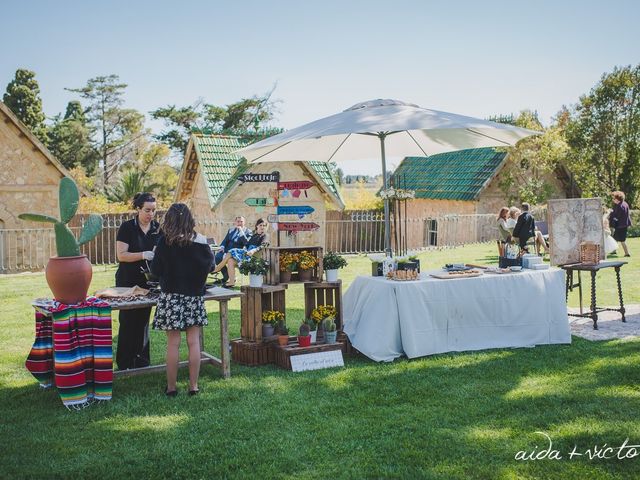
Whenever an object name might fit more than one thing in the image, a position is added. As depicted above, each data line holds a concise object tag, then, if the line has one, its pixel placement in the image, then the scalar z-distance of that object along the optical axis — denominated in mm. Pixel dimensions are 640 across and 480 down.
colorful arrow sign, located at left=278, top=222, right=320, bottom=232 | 6887
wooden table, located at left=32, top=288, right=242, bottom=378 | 5766
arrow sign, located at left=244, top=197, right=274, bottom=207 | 7352
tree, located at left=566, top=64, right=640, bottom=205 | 26000
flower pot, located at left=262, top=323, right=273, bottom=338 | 6969
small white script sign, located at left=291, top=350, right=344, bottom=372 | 6574
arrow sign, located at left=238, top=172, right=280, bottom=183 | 7077
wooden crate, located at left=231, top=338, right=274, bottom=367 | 6891
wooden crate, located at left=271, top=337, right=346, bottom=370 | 6641
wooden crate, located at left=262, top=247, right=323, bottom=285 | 6988
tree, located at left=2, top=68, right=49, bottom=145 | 33438
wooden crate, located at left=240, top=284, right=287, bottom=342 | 6875
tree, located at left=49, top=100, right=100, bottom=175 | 38125
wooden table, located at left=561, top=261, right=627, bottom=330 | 8195
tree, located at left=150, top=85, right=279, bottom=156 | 34875
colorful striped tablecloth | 5430
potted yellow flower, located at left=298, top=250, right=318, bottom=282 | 7059
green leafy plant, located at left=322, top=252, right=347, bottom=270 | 7160
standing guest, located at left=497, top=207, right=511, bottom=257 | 15742
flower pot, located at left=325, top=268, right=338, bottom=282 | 7188
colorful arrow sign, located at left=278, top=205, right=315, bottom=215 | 7016
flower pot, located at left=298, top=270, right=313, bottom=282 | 7133
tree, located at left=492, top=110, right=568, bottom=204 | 24547
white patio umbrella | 6828
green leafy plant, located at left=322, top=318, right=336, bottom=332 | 6965
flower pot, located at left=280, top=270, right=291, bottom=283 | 7051
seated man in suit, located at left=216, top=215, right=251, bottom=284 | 12883
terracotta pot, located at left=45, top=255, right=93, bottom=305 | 5535
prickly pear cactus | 5711
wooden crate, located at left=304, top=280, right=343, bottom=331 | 7266
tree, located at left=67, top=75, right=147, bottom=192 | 43156
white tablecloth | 6852
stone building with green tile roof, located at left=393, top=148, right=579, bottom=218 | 24258
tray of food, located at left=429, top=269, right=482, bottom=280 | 7184
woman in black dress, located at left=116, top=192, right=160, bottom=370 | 6312
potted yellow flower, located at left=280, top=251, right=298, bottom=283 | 7023
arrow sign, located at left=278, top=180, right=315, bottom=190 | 7102
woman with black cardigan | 5574
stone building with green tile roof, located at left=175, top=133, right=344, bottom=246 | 19375
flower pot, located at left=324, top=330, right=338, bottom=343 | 6969
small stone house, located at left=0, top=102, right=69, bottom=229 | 18562
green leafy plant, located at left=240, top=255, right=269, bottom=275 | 6832
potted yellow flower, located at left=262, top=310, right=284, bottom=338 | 6973
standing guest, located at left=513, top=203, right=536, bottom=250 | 13820
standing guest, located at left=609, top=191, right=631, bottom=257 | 16078
